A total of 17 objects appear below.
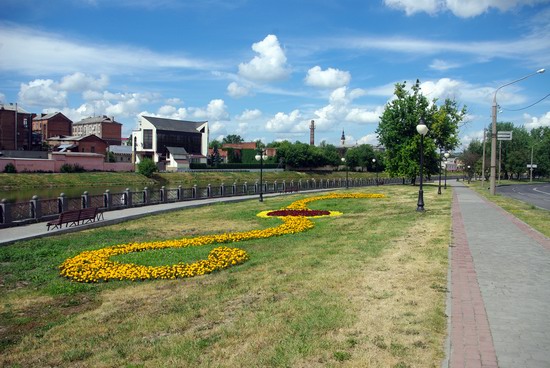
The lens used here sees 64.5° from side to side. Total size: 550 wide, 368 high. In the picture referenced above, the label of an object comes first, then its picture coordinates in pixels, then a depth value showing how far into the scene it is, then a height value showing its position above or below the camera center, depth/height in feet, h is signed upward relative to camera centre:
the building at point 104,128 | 390.42 +31.53
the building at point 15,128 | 264.52 +20.77
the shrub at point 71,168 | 210.38 -3.00
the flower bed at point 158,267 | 29.84 -7.64
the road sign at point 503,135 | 113.29 +8.43
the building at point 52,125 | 349.00 +29.97
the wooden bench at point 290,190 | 140.11 -8.22
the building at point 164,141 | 315.17 +16.83
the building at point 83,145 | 280.51 +11.50
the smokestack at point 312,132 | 449.06 +34.10
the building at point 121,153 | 333.58 +7.42
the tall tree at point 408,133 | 158.20 +12.70
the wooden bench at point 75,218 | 53.01 -7.18
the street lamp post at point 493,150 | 104.47 +4.24
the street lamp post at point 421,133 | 64.69 +4.96
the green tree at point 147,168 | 229.52 -2.69
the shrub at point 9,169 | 184.41 -3.32
